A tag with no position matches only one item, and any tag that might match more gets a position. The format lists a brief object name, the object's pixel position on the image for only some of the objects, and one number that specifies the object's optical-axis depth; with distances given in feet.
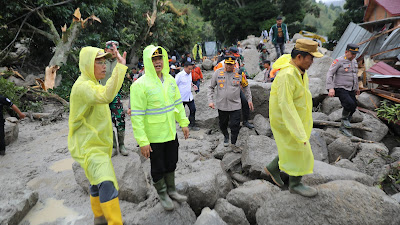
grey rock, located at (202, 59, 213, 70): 58.39
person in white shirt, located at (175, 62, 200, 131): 20.89
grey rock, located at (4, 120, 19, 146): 19.38
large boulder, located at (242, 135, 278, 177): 13.65
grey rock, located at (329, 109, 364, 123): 19.13
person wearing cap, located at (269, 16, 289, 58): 31.35
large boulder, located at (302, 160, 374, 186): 11.25
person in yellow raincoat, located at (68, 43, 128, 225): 7.64
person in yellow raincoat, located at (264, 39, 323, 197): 8.11
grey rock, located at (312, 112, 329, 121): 19.70
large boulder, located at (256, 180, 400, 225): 8.16
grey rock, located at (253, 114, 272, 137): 17.84
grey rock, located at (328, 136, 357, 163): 15.89
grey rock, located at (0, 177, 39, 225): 9.33
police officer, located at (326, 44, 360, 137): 16.70
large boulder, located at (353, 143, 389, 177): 14.60
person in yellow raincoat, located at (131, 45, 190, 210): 8.67
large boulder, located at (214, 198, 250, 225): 10.14
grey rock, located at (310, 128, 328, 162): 14.96
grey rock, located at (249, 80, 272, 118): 20.07
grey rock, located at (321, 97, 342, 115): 21.40
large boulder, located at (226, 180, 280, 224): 10.74
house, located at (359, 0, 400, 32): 33.36
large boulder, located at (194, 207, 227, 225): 8.79
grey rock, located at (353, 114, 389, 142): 18.26
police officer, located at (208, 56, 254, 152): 15.38
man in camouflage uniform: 13.57
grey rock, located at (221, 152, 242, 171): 15.15
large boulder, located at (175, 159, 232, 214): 10.69
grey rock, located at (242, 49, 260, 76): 42.05
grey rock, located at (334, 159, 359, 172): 14.07
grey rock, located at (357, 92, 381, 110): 21.30
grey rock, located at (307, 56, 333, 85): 25.90
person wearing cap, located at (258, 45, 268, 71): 36.88
